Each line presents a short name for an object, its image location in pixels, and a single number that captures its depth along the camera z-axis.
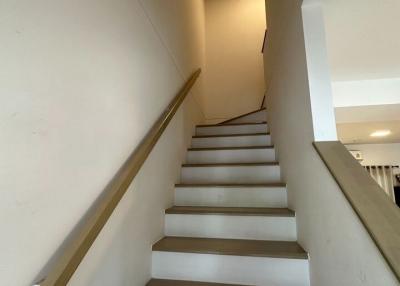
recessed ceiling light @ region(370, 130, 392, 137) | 3.91
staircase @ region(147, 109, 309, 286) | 1.49
